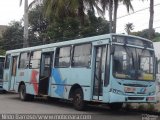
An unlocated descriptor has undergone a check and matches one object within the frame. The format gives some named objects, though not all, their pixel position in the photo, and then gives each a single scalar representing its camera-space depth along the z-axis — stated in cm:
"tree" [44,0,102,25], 2591
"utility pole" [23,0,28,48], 3052
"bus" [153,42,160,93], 1966
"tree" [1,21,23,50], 4454
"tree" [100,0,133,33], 2394
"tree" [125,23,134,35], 7235
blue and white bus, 1496
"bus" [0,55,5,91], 2856
